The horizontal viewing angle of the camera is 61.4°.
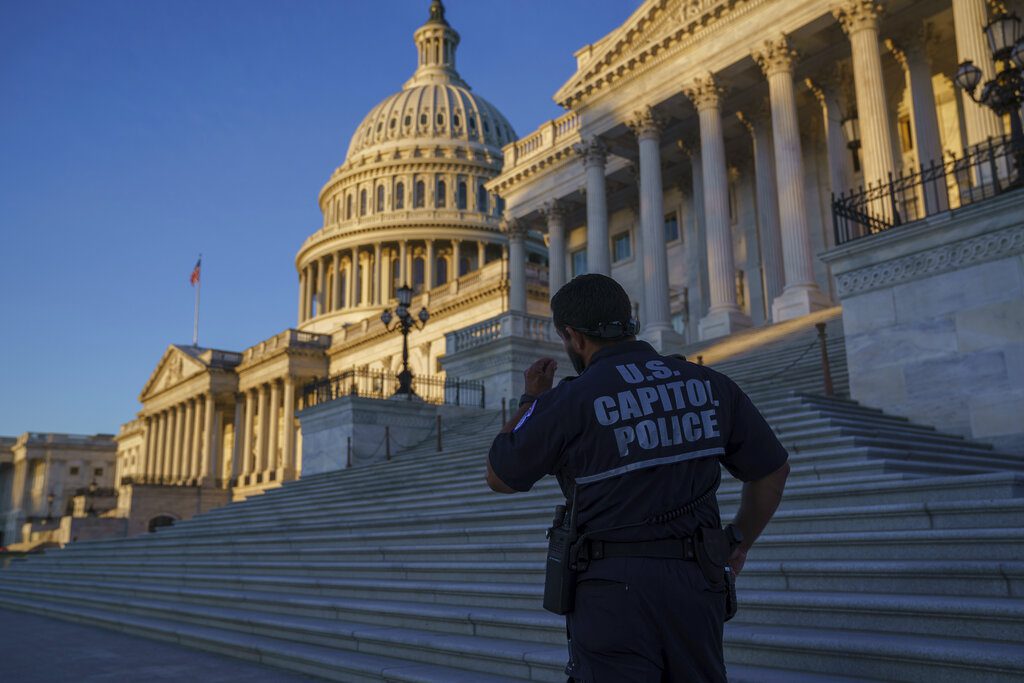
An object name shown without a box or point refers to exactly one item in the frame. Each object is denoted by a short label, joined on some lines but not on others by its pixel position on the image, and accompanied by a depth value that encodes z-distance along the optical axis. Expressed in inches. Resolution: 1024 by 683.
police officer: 113.0
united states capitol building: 457.1
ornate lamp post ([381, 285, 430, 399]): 991.6
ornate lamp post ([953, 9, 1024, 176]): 481.7
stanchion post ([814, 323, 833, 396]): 529.4
